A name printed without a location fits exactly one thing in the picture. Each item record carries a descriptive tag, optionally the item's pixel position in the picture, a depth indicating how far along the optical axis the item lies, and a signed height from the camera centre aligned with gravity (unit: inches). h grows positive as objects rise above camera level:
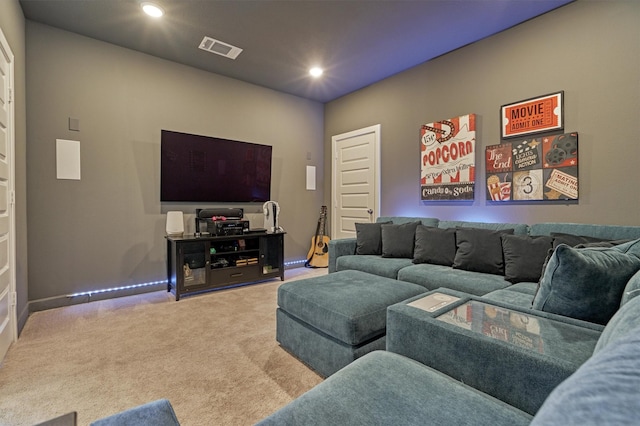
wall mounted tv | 143.6 +21.0
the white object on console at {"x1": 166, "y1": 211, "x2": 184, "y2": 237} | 137.3 -6.3
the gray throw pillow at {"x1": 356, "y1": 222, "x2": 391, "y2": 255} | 137.4 -13.2
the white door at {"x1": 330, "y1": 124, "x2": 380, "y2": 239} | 175.2 +19.0
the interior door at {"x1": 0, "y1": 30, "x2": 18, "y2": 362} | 81.2 +0.8
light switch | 123.6 +35.2
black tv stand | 133.0 -24.5
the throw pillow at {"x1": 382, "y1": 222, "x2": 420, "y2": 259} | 128.0 -12.7
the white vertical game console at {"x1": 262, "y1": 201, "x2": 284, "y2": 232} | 169.2 -3.6
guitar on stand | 193.3 -24.6
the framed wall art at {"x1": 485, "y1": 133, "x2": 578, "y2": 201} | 106.2 +15.6
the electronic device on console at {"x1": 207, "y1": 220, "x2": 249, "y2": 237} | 144.3 -8.2
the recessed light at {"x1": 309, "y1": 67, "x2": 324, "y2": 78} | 155.3 +72.4
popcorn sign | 132.9 +23.7
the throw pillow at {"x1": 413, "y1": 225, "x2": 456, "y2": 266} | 112.7 -13.9
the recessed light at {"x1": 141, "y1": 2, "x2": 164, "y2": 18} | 105.7 +71.6
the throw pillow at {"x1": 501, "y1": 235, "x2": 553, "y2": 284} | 88.0 -14.0
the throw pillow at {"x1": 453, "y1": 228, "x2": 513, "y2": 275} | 99.3 -13.9
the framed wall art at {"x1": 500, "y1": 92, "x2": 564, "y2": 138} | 109.3 +35.8
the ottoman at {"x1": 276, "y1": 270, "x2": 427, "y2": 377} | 65.8 -24.8
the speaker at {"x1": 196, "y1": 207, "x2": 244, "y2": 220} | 149.7 -1.5
